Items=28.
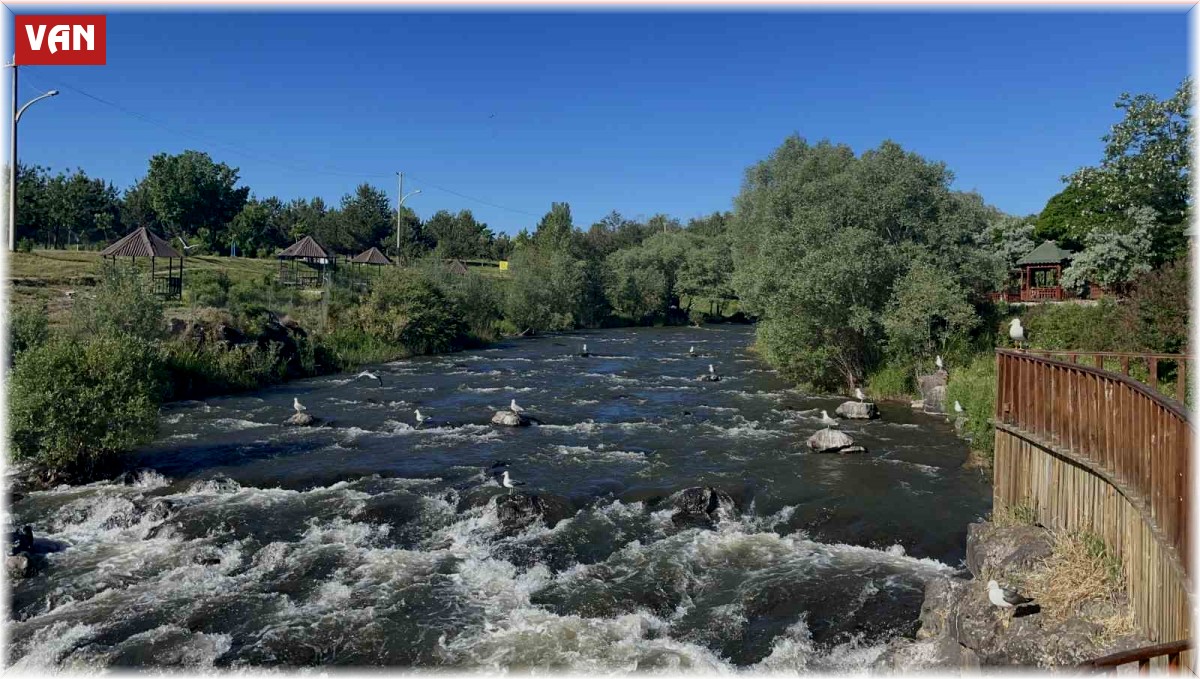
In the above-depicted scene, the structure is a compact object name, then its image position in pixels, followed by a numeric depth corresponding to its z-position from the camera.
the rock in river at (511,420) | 26.08
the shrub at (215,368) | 31.81
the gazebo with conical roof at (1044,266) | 48.72
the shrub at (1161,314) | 20.81
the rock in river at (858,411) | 26.97
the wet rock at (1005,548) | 11.29
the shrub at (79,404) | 18.25
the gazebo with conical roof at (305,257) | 57.81
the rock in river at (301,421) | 25.97
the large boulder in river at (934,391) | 27.83
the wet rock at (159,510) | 16.52
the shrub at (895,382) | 30.98
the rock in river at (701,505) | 16.73
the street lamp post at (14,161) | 28.66
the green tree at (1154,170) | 27.80
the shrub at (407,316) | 47.62
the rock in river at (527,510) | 16.39
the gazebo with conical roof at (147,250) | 42.75
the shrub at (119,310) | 29.72
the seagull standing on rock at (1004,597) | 10.02
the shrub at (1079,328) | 22.86
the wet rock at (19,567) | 13.76
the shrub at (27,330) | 25.19
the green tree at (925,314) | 30.09
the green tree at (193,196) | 79.31
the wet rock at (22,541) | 14.30
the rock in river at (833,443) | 22.06
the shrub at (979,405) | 19.92
